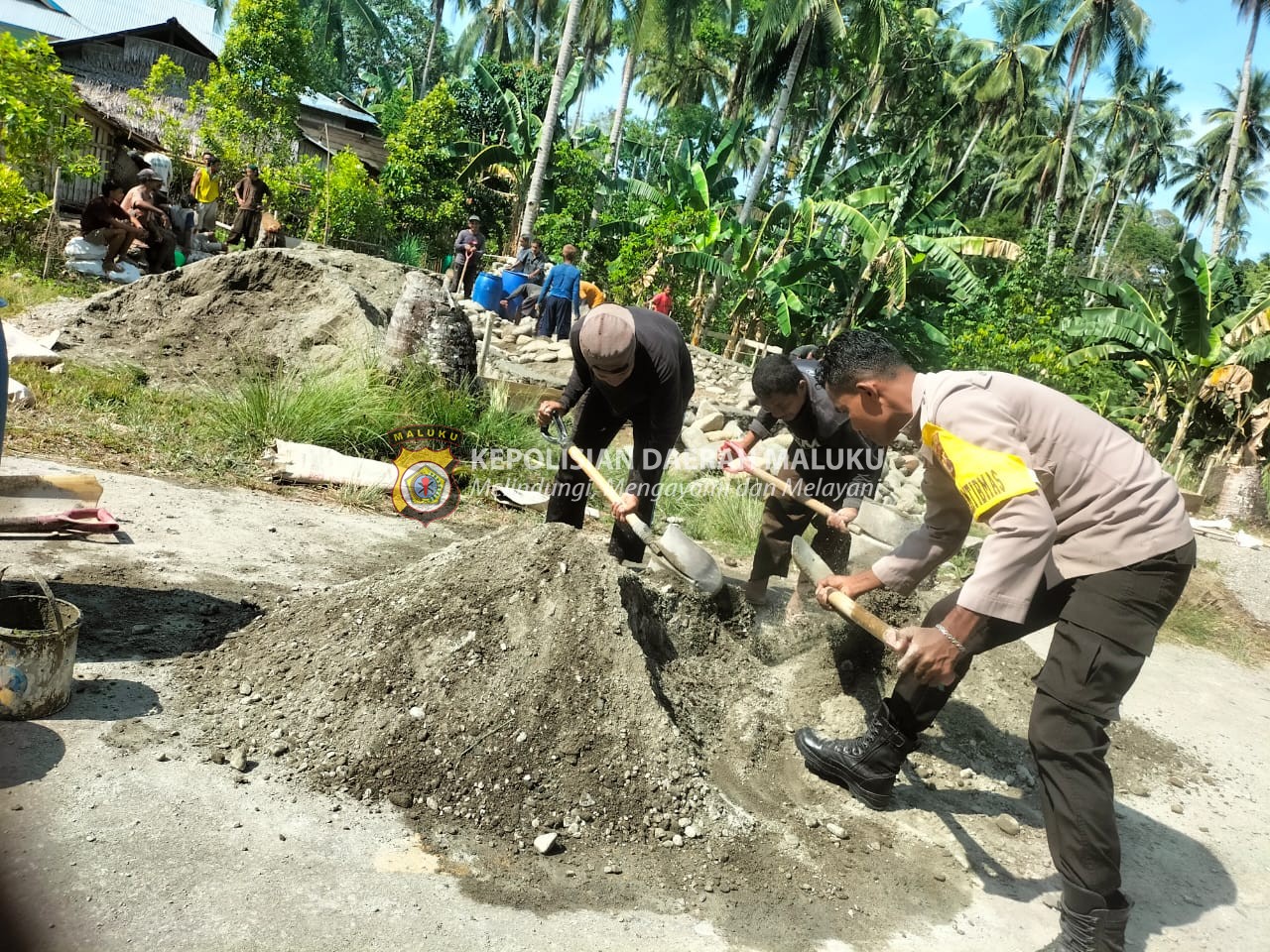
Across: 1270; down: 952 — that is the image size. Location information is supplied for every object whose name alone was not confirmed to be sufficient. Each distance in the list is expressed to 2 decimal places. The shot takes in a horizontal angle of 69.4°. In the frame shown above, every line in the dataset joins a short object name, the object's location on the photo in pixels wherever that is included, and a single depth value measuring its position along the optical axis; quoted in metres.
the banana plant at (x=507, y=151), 21.12
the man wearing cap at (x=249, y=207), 12.55
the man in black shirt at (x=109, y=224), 10.41
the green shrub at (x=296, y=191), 15.76
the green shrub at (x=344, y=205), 17.00
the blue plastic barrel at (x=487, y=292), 15.43
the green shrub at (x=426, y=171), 20.08
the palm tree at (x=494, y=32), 32.91
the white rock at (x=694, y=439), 9.95
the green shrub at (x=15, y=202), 10.12
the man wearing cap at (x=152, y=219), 10.66
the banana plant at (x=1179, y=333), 12.40
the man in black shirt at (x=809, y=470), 4.57
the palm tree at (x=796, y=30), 19.31
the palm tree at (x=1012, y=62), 29.62
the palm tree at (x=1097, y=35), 25.27
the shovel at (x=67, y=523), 4.23
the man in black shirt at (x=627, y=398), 4.20
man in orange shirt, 14.90
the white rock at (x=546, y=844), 2.80
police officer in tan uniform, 2.43
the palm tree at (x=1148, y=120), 36.75
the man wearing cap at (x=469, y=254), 15.64
